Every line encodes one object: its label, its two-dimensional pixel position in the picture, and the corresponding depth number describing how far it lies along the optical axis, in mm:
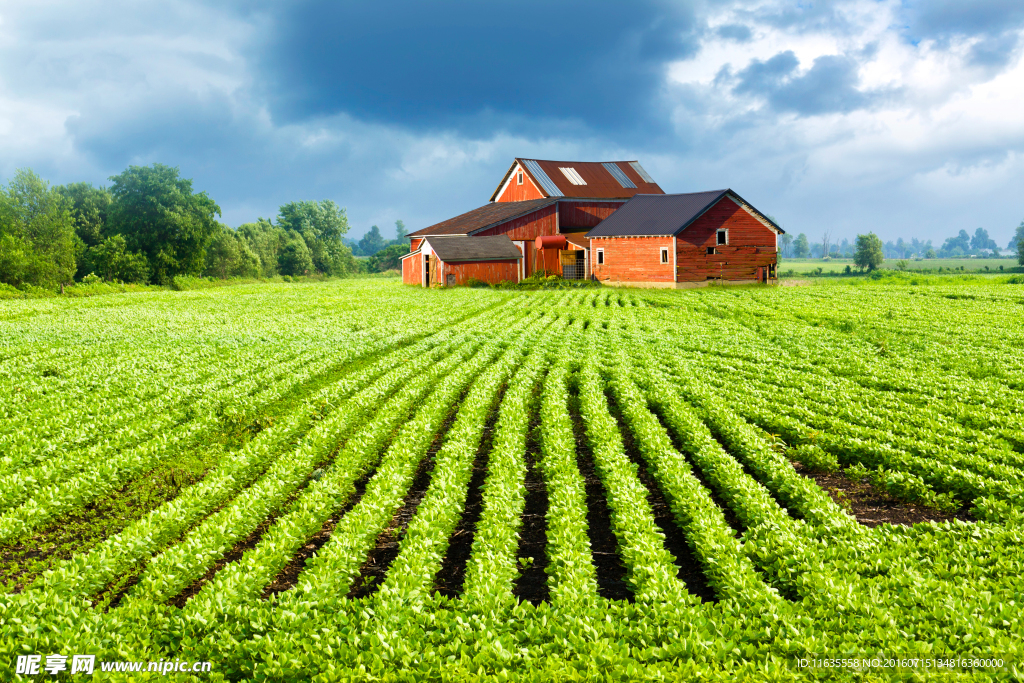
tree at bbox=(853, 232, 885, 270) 111062
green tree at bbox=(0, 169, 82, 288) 50031
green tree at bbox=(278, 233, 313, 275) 101875
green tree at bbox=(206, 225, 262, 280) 88438
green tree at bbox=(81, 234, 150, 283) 64250
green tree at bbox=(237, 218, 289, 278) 101688
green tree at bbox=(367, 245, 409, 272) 126438
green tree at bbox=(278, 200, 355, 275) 110750
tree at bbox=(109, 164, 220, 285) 68812
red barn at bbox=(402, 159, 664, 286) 56750
